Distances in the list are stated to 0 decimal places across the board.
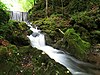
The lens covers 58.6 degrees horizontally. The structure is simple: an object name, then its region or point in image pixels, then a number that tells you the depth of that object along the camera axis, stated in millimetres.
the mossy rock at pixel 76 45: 4851
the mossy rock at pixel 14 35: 4892
